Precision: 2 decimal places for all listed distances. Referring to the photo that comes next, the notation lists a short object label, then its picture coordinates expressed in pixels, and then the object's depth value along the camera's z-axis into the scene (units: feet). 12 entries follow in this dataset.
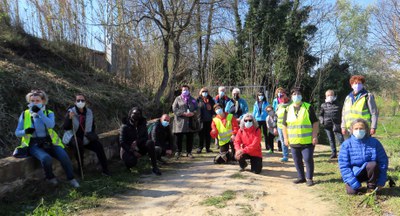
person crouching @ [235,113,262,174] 20.57
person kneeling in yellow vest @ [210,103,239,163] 23.57
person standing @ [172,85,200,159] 26.86
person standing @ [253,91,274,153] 28.63
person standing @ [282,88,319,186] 17.67
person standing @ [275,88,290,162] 23.11
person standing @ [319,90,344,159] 24.59
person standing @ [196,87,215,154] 28.43
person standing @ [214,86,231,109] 29.25
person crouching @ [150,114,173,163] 23.53
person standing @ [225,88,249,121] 28.45
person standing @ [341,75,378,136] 18.64
